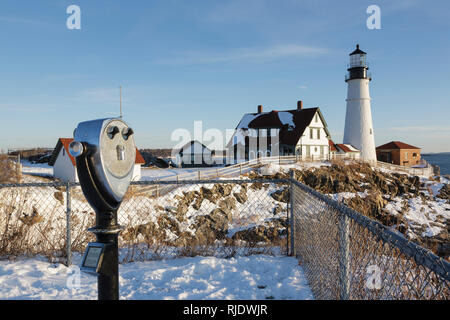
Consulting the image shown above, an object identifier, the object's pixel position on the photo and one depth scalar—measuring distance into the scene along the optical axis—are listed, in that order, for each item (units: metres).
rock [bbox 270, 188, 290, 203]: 21.67
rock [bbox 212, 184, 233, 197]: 21.20
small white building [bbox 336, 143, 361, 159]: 39.38
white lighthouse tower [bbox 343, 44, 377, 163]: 39.62
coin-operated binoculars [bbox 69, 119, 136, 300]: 2.29
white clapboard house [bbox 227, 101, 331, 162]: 36.31
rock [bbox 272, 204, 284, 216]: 19.23
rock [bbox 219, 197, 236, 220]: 19.58
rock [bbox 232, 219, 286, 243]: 15.68
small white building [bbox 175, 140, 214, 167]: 42.31
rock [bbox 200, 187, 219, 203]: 20.56
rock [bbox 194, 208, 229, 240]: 16.48
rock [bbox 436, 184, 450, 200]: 29.66
